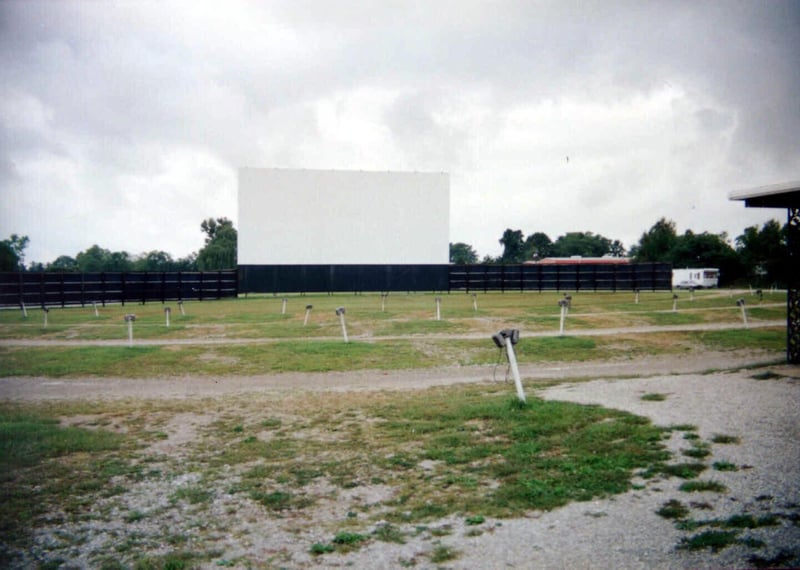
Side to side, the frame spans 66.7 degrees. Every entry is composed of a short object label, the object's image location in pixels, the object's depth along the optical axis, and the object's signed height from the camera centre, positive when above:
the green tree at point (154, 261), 81.94 +1.87
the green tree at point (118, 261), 77.54 +1.73
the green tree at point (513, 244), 128.38 +6.28
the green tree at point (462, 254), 110.81 +3.64
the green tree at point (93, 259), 78.88 +2.10
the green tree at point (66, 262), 72.94 +1.45
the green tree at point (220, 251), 93.00 +3.53
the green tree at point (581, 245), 125.62 +5.93
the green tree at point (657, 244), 94.38 +4.67
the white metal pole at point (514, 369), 9.79 -1.57
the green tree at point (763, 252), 49.71 +2.18
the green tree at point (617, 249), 136.31 +5.48
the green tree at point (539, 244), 128.79 +6.29
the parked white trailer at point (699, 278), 69.00 -0.57
